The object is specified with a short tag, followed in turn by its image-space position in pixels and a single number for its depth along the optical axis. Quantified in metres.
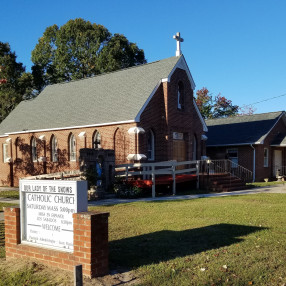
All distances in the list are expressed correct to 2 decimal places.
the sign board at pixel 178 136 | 22.62
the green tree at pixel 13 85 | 34.75
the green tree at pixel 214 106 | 53.88
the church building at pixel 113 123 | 20.64
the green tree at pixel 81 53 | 45.03
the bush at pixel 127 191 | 16.11
